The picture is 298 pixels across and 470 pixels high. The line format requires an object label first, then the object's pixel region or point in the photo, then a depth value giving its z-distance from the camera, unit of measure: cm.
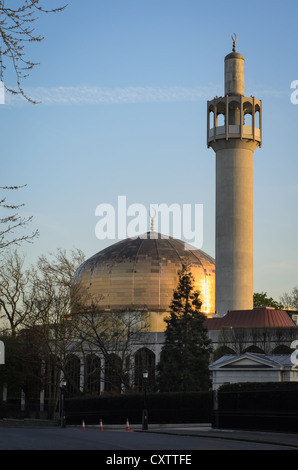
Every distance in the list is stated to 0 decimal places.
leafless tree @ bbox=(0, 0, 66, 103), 1457
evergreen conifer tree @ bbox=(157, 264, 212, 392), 7038
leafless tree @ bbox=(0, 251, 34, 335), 8271
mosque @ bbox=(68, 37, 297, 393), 8388
